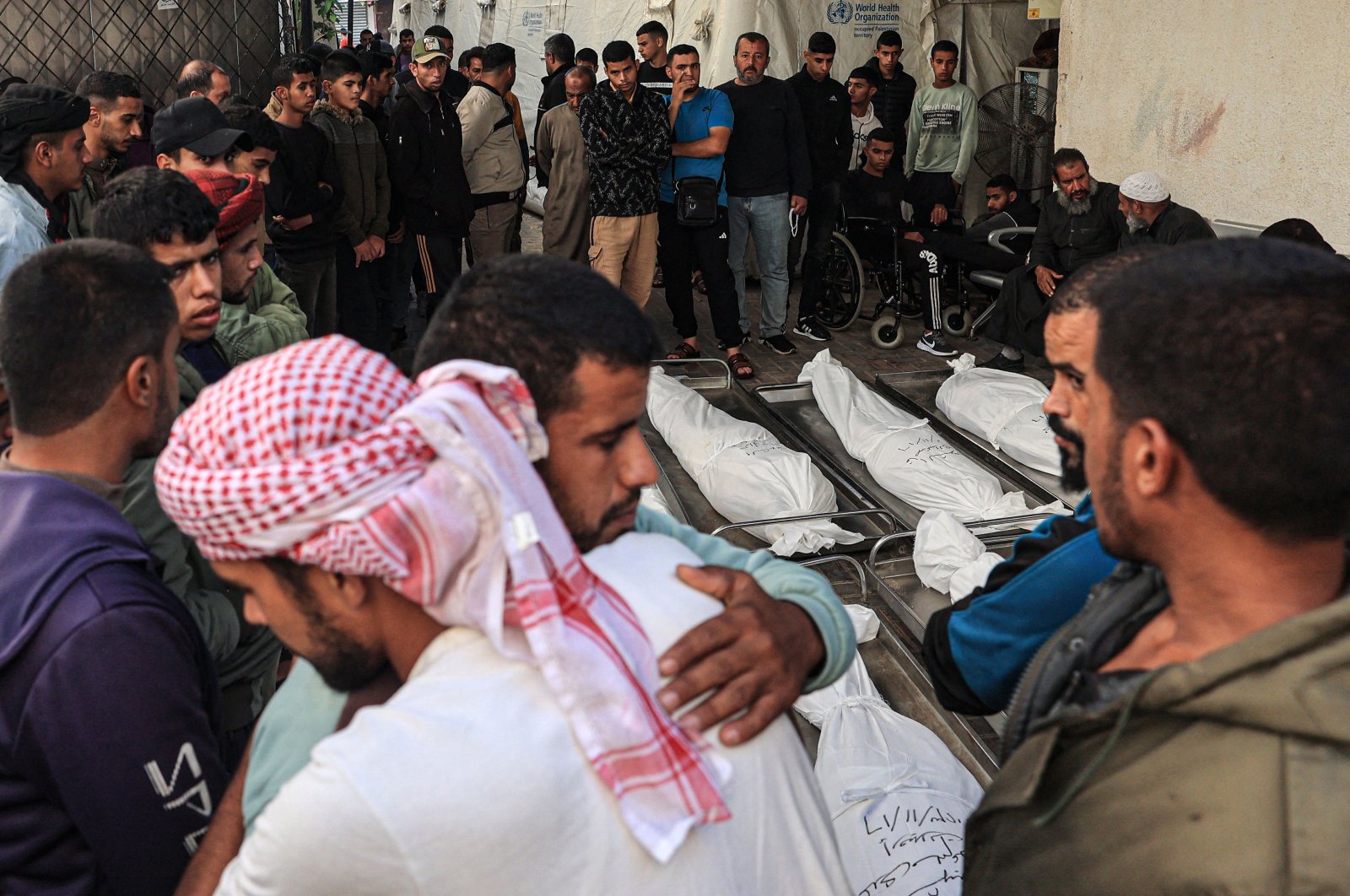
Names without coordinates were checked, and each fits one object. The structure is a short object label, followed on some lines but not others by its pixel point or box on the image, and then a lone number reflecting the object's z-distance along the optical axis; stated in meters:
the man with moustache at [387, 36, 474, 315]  6.57
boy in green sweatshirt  8.38
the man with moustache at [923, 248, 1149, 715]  1.67
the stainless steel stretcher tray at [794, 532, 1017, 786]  3.07
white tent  8.98
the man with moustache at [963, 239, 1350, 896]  1.01
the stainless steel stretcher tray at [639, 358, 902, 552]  4.39
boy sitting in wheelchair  7.43
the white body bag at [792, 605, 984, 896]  2.25
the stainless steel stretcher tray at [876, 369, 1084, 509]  4.71
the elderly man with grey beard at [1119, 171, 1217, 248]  5.87
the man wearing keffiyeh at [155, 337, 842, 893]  0.91
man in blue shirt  6.73
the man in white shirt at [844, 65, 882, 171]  8.45
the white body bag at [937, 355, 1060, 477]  4.91
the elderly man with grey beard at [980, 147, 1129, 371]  6.55
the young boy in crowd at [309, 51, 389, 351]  6.05
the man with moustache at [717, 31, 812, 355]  6.95
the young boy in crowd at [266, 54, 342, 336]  5.54
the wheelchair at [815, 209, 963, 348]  7.59
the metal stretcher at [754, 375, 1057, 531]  4.67
